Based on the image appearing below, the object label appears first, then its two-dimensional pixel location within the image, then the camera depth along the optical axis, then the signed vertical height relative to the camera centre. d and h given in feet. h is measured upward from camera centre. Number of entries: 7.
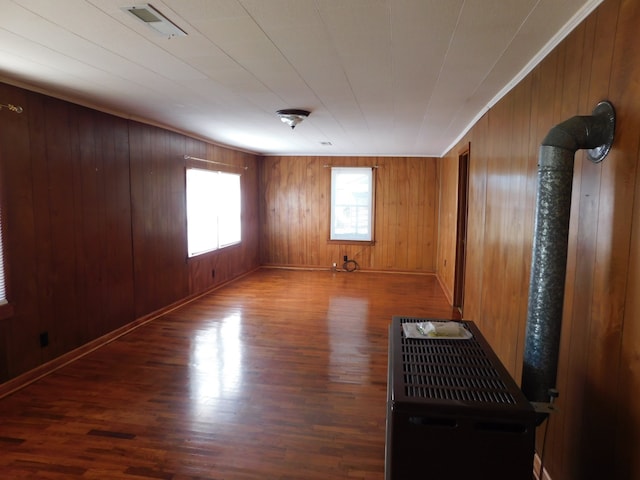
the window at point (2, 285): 9.18 -1.93
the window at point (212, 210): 17.90 -0.28
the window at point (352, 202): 25.16 +0.25
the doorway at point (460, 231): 16.60 -1.01
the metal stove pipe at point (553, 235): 4.52 -0.30
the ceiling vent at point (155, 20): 5.49 +2.71
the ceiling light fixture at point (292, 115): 11.90 +2.75
